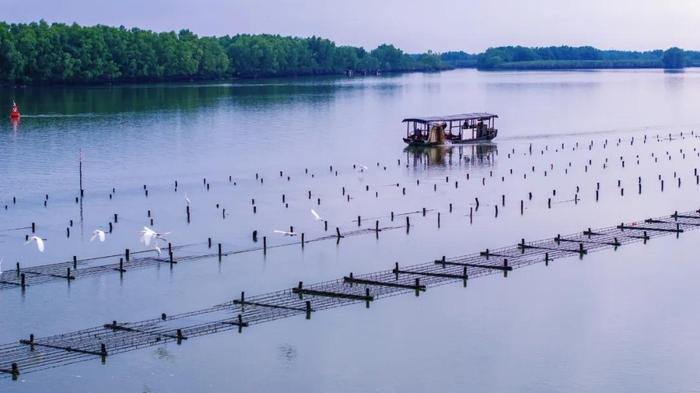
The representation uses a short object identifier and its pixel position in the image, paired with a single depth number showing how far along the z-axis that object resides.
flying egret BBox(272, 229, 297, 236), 54.84
